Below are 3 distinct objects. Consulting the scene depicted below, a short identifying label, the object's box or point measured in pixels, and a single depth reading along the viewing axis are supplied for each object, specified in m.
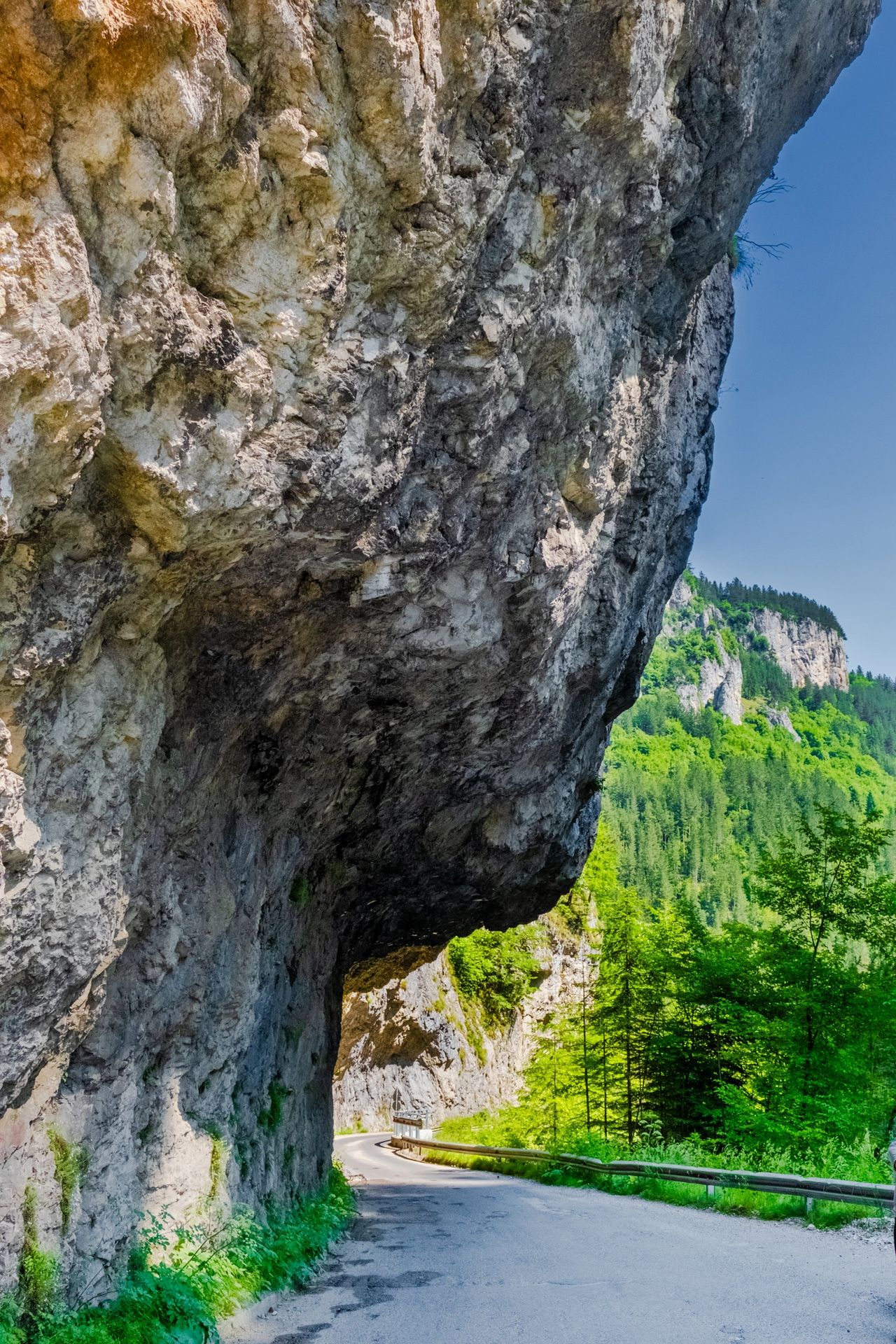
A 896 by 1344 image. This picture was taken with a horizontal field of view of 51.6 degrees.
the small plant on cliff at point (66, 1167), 5.62
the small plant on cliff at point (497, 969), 38.88
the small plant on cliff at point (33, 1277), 5.13
